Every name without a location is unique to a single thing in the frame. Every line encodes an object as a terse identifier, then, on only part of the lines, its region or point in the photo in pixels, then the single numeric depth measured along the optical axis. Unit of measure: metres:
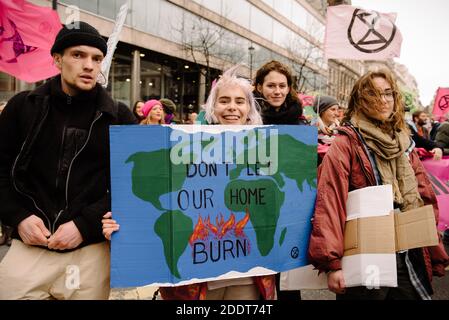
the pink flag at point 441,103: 10.83
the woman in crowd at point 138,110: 6.67
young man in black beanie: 1.88
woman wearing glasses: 2.07
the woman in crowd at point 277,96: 3.12
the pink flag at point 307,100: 9.38
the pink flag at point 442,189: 3.76
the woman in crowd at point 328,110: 4.96
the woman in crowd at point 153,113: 5.67
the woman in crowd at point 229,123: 2.10
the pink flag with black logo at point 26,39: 4.50
